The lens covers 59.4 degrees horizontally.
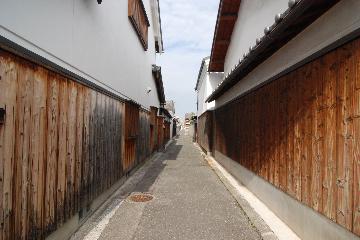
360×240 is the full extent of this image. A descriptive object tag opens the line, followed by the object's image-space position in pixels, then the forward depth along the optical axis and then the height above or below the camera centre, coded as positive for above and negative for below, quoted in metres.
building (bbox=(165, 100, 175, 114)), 58.56 +4.56
